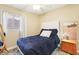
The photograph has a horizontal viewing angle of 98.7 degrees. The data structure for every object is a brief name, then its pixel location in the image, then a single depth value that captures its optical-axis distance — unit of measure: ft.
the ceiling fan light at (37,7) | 5.35
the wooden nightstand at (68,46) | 5.27
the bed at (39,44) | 5.03
